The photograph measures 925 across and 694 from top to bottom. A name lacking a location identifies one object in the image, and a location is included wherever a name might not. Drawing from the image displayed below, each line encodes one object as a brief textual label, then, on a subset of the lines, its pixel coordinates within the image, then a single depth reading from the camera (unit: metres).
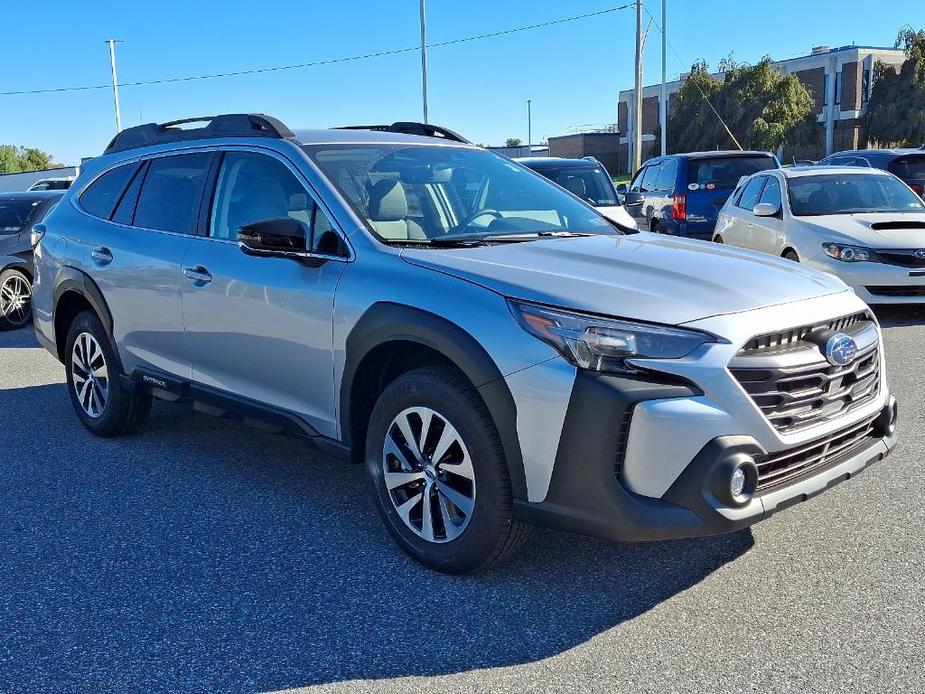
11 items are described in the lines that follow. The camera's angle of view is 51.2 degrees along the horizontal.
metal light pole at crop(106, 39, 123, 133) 54.00
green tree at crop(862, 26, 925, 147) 50.60
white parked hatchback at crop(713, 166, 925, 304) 9.05
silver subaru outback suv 3.20
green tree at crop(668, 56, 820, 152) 49.44
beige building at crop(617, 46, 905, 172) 58.34
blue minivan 13.62
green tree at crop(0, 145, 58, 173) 115.88
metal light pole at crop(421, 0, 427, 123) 40.12
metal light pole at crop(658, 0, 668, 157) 39.44
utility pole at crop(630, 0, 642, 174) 31.42
